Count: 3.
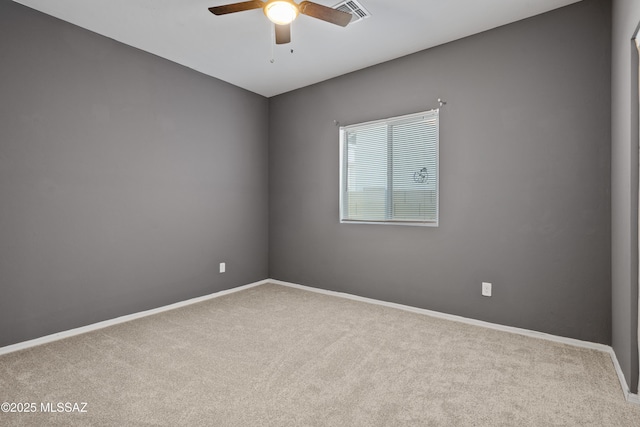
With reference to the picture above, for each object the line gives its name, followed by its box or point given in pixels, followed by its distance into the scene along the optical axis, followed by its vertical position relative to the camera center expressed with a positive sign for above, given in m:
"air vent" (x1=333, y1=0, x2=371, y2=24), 2.47 +1.59
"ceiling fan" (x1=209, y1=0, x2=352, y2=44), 2.08 +1.32
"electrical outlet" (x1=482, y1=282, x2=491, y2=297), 2.91 -0.74
